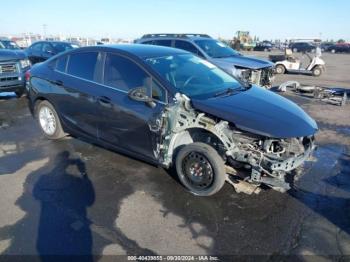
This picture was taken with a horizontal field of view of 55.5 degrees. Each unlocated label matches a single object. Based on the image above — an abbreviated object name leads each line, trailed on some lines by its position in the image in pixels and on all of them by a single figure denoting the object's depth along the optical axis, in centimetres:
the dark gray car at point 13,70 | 926
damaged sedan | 390
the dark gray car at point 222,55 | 1046
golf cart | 1720
